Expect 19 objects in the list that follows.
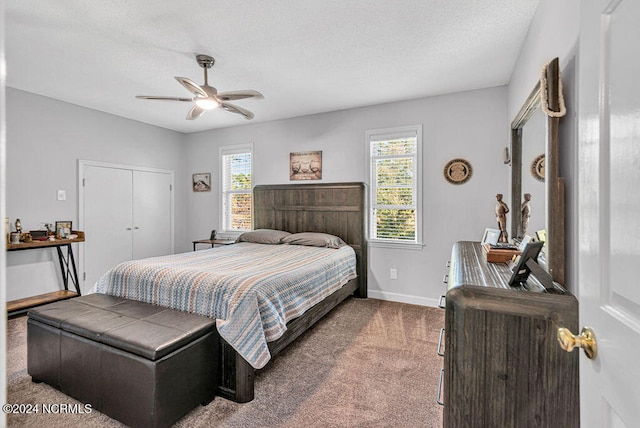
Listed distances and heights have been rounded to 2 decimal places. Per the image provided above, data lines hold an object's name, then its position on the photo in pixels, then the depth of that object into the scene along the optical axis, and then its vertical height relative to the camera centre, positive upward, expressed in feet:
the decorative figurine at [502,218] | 7.45 -0.20
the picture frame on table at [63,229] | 12.15 -0.65
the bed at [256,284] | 6.48 -1.90
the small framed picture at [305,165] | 14.47 +2.22
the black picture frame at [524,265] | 4.18 -0.77
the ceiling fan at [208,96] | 8.31 +3.28
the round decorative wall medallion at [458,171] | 11.63 +1.52
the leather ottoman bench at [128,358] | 5.42 -2.83
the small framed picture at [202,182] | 17.69 +1.78
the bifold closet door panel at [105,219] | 13.79 -0.29
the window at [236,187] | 16.63 +1.40
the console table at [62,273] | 10.62 -2.61
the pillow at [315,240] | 12.66 -1.21
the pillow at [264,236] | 13.65 -1.12
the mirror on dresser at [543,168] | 4.54 +0.84
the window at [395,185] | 12.59 +1.09
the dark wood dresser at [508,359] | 3.60 -1.84
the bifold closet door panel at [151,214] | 15.88 -0.09
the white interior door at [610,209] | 1.81 +0.00
